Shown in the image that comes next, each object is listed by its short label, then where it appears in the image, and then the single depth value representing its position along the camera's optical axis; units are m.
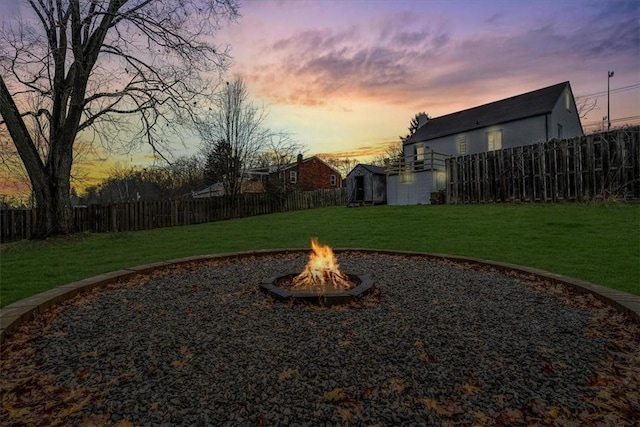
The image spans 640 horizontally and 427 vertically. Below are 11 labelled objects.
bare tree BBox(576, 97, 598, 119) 26.16
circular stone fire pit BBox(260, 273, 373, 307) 4.13
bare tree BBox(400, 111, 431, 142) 53.75
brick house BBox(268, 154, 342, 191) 38.06
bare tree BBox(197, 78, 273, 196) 23.64
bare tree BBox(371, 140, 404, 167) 54.10
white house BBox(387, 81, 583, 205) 21.11
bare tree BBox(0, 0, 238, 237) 11.27
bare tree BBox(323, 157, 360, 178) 55.38
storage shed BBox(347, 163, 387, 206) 26.61
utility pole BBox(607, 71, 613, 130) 27.17
